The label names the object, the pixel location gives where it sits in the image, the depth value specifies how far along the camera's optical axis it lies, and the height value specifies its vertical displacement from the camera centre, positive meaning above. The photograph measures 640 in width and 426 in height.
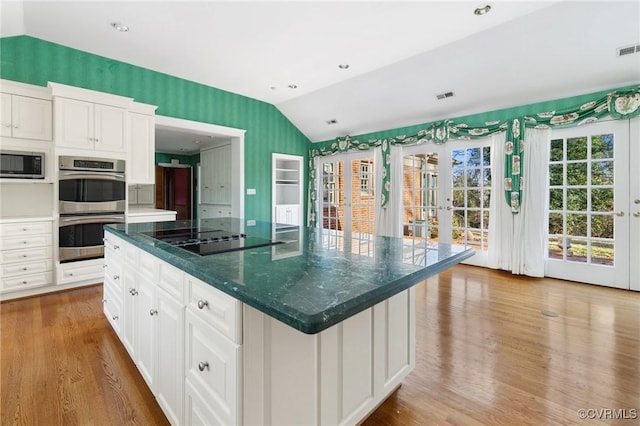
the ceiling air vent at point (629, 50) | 3.00 +1.58
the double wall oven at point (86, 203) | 3.34 +0.08
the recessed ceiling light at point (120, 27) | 3.16 +1.91
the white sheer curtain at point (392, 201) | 5.40 +0.15
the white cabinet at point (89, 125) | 3.29 +0.95
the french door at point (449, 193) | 4.54 +0.26
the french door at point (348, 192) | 6.05 +0.35
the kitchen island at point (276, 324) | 0.93 -0.44
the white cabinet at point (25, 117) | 3.08 +0.96
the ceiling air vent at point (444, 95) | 4.32 +1.62
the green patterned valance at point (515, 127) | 3.38 +1.12
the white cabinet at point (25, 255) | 3.09 -0.47
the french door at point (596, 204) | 3.42 +0.06
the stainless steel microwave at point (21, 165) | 3.11 +0.46
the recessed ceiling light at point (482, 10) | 2.83 +1.86
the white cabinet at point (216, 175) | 5.89 +0.69
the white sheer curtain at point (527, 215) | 3.94 -0.08
